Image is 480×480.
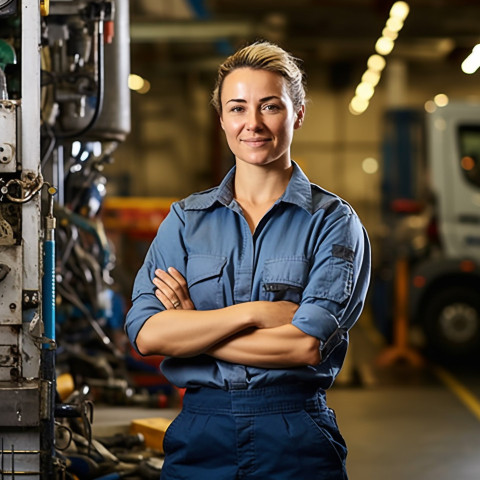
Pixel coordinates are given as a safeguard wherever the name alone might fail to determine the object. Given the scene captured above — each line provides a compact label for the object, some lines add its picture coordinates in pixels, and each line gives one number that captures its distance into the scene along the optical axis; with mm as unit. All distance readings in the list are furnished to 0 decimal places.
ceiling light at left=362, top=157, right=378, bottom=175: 20672
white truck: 8898
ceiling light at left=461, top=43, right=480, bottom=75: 12706
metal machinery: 3082
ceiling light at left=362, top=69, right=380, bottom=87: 18984
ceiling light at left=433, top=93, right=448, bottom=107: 9102
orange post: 8906
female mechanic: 2389
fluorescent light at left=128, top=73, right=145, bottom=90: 19503
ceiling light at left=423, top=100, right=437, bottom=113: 9113
